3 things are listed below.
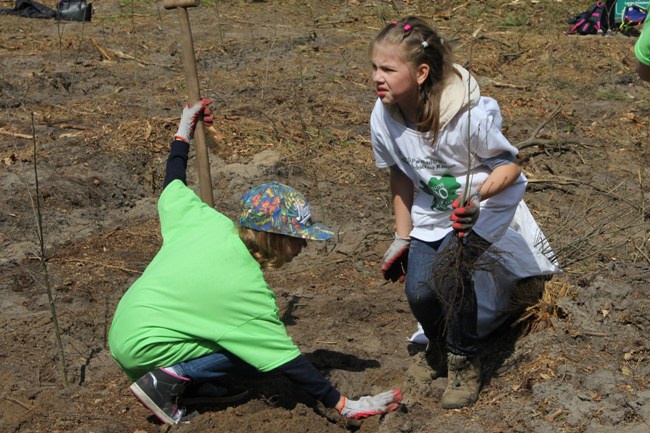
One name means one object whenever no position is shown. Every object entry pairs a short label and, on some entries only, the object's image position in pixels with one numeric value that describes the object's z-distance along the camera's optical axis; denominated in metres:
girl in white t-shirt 3.34
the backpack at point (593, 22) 10.02
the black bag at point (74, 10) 10.46
